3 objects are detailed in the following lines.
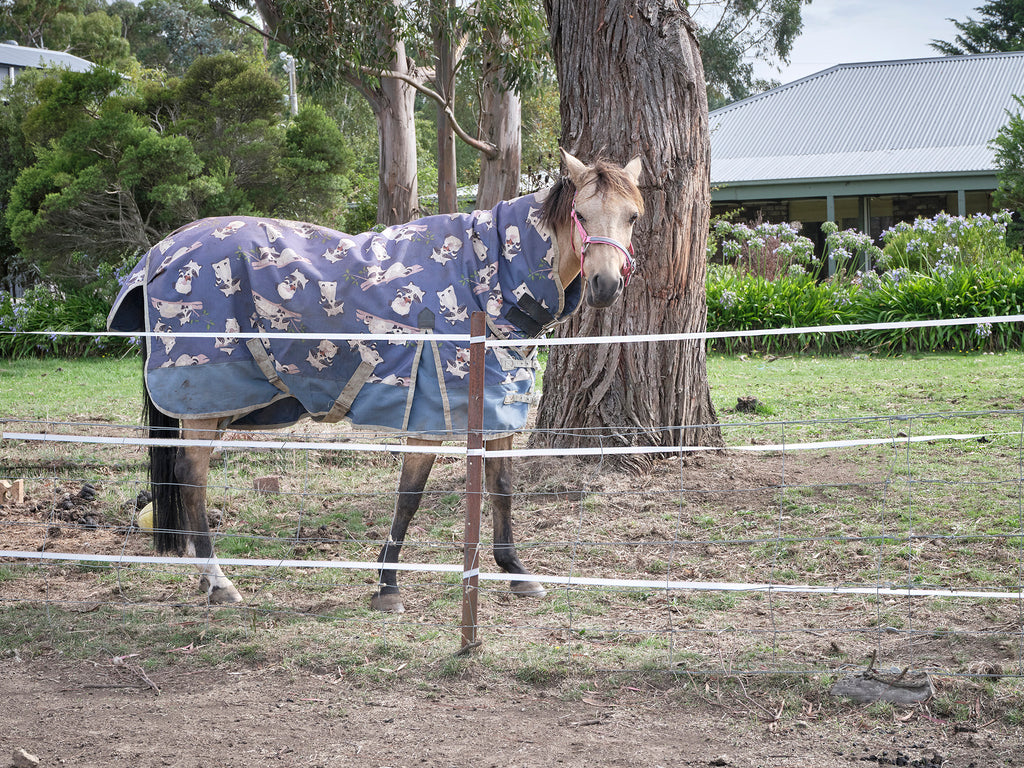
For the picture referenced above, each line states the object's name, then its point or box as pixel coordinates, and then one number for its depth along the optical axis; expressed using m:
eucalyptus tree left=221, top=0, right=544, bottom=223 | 10.52
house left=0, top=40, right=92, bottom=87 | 27.72
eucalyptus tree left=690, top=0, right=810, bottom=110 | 36.89
